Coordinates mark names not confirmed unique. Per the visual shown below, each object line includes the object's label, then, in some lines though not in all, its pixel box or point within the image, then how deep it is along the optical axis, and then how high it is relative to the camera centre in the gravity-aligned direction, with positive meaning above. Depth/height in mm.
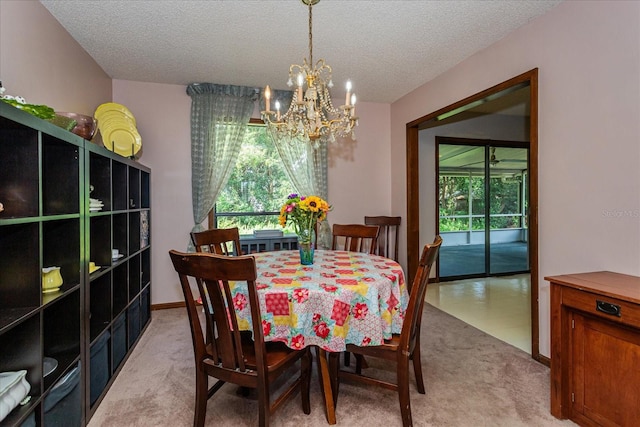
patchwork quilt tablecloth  1611 -511
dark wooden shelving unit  1310 -271
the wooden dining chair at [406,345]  1603 -702
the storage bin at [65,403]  1518 -938
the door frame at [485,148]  4750 +944
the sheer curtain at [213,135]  3693 +925
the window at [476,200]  5004 +174
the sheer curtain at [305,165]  3936 +603
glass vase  2121 -225
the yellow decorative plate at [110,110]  2938 +988
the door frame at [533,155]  2457 +438
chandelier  2154 +708
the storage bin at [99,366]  1931 -957
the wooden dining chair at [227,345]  1340 -624
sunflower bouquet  2037 -3
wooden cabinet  1459 -701
